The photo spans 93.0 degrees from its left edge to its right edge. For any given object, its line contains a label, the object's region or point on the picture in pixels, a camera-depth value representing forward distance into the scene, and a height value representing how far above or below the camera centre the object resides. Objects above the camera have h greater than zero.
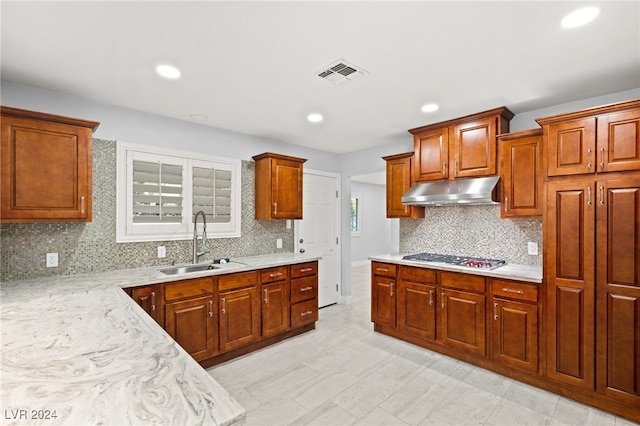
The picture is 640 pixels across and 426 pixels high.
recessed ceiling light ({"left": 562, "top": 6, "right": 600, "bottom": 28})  1.62 +1.07
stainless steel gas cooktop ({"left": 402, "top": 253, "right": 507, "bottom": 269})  3.11 -0.54
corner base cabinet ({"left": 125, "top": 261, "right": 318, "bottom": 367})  2.71 -0.99
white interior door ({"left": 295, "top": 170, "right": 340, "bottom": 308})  4.73 -0.26
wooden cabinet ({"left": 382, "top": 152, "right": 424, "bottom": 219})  3.86 +0.36
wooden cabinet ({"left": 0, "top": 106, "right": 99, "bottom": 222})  2.18 +0.35
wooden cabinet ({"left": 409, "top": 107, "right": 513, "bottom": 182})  3.11 +0.74
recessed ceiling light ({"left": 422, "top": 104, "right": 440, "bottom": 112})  2.99 +1.06
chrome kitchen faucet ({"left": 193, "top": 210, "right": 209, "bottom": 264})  3.35 -0.27
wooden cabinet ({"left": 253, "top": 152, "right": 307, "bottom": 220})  3.86 +0.34
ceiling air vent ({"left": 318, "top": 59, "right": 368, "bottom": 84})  2.19 +1.06
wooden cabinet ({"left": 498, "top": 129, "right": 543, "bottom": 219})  2.81 +0.37
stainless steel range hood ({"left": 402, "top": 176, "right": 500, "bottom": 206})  3.01 +0.21
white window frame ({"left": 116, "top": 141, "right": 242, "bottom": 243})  2.99 +0.16
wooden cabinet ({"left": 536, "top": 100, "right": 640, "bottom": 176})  2.20 +0.56
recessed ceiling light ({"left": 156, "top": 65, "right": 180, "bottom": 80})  2.22 +1.07
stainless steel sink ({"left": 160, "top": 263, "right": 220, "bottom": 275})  3.11 -0.60
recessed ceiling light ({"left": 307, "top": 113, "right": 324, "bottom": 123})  3.27 +1.05
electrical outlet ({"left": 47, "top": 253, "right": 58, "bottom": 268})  2.58 -0.40
